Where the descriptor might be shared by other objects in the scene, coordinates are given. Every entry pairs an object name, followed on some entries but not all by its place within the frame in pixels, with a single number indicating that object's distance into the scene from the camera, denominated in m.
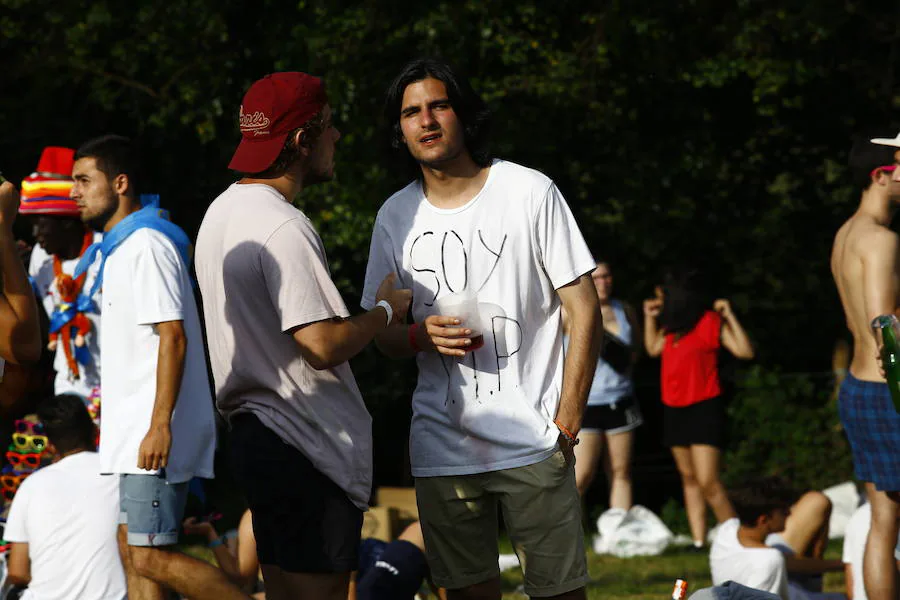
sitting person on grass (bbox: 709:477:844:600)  11.31
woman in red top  17.56
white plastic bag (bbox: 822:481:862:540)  18.41
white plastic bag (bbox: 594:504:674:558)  17.58
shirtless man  10.21
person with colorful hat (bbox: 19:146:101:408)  12.41
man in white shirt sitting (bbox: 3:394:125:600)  10.56
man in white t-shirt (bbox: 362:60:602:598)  7.91
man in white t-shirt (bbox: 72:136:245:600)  9.45
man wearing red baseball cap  7.11
